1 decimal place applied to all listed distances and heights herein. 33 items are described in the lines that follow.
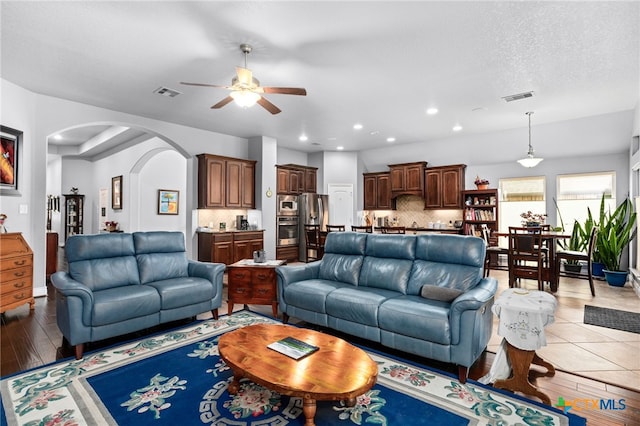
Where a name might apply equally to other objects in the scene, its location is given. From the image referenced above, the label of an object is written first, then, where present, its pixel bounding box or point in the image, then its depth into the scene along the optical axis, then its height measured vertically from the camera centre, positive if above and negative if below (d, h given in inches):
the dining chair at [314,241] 273.6 -23.4
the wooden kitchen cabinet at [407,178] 332.2 +36.0
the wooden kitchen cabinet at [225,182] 267.6 +26.5
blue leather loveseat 115.1 -30.3
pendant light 242.8 +38.9
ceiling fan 129.7 +49.9
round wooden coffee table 70.2 -36.5
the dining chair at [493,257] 232.3 -35.6
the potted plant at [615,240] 230.1 -18.6
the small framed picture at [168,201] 339.0 +12.8
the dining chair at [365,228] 286.5 -13.1
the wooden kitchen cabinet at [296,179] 328.3 +35.8
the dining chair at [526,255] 203.8 -26.0
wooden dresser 152.2 -28.1
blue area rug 80.6 -49.6
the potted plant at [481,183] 298.7 +27.3
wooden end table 156.7 -34.1
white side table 90.9 -34.1
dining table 211.0 -35.4
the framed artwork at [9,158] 173.9 +29.5
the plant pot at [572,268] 242.0 -39.8
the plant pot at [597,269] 249.8 -42.1
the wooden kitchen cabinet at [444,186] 314.8 +26.1
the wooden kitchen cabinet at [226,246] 259.1 -26.4
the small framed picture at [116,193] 343.0 +21.9
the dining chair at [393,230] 273.0 -13.8
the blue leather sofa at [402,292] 102.0 -31.1
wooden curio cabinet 399.2 +2.7
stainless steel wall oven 327.9 -17.2
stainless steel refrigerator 343.0 +1.4
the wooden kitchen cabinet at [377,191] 355.9 +24.0
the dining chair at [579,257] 205.9 -28.7
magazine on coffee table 85.1 -35.8
